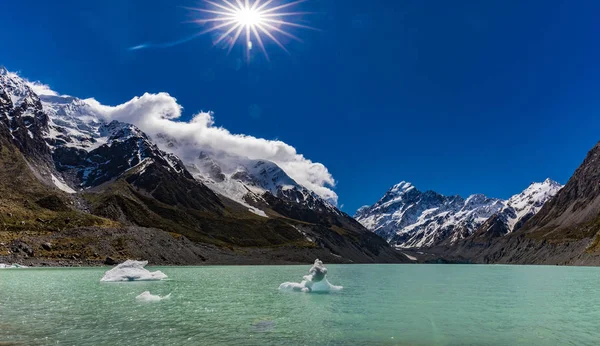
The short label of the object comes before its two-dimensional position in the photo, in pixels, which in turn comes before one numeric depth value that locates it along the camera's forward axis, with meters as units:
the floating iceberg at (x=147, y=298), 44.87
